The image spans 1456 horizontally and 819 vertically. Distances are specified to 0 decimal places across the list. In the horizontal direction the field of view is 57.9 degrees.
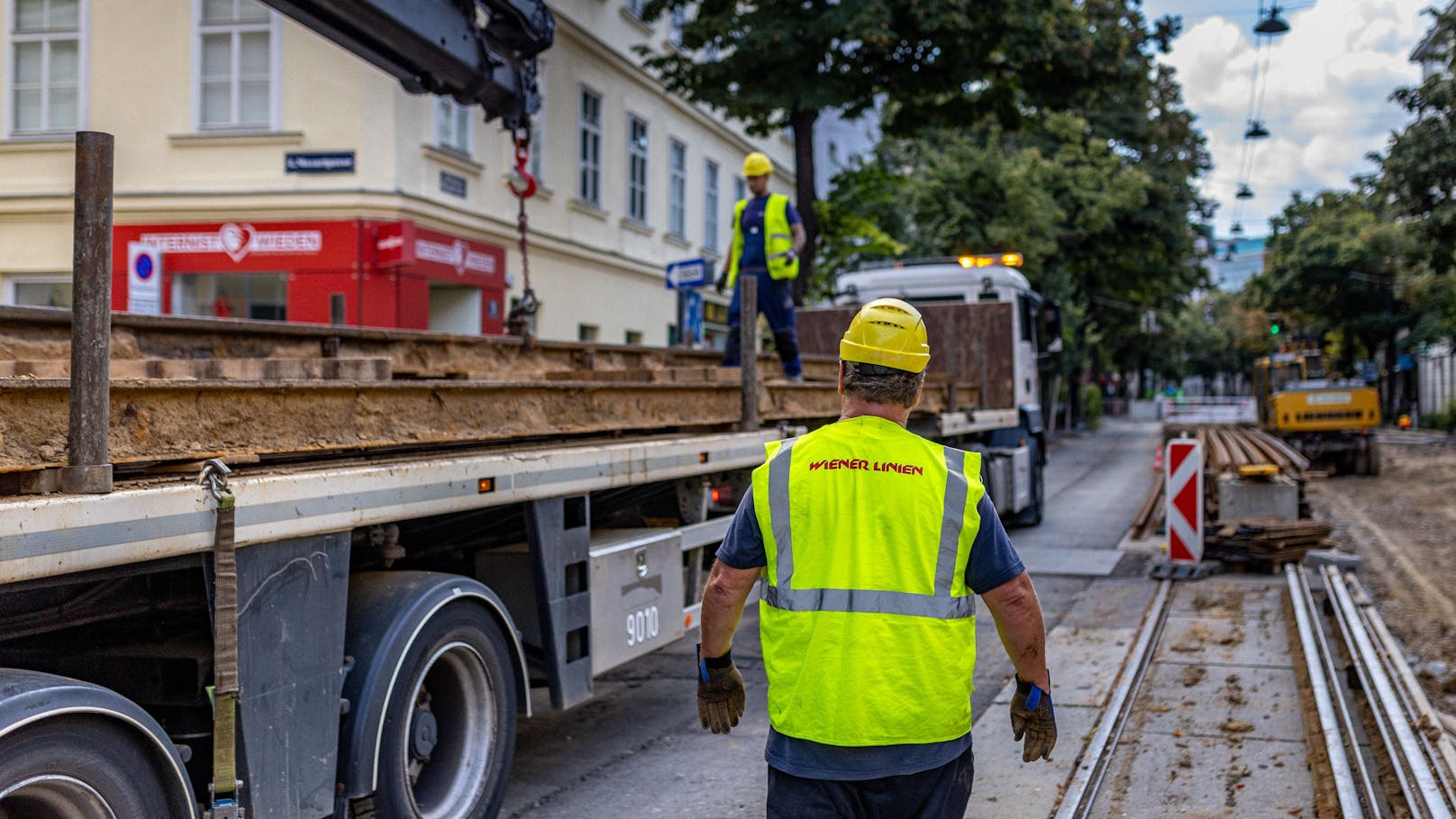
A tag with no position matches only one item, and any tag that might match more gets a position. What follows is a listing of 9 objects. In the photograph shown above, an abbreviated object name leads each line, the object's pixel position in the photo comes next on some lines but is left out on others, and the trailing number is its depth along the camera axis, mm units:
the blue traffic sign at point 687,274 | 15305
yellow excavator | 25328
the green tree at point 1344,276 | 45375
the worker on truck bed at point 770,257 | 8977
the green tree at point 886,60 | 17156
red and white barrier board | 11328
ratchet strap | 3275
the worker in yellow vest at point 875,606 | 2859
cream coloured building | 16203
